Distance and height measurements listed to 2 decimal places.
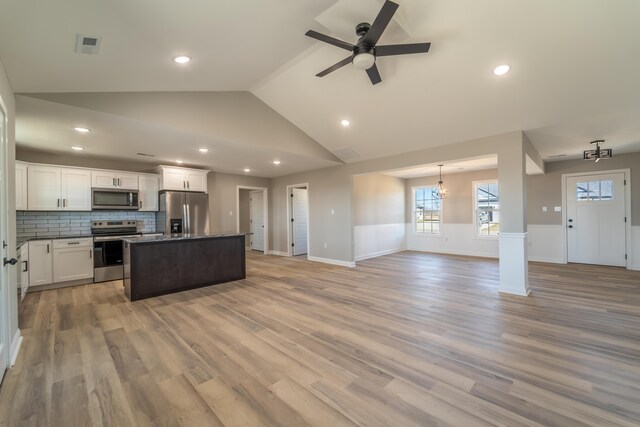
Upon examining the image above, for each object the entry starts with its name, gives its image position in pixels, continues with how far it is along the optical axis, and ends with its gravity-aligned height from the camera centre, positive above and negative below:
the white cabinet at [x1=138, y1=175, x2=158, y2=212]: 5.68 +0.52
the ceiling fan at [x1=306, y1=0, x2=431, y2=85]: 2.25 +1.46
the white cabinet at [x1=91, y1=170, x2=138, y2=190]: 5.12 +0.76
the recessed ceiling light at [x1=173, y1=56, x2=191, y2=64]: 2.66 +1.59
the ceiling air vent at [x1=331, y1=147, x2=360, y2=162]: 5.68 +1.32
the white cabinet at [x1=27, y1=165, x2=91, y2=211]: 4.51 +0.53
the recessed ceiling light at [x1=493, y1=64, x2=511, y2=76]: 3.01 +1.61
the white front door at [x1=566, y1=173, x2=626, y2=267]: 5.82 -0.22
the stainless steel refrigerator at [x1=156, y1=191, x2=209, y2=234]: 5.72 +0.08
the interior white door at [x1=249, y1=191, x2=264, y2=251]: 8.78 -0.16
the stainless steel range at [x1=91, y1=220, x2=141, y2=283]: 4.90 -0.60
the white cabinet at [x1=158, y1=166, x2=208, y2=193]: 5.77 +0.85
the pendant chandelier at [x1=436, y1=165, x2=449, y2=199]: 7.26 +0.57
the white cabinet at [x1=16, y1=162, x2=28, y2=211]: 4.29 +0.54
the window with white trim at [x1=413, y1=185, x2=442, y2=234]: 8.46 +0.07
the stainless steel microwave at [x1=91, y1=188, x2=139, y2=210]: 5.10 +0.37
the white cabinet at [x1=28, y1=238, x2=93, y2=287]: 4.34 -0.71
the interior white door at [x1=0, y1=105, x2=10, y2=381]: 2.07 -0.29
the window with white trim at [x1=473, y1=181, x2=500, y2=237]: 7.37 +0.11
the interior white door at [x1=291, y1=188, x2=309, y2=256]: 8.12 -0.15
